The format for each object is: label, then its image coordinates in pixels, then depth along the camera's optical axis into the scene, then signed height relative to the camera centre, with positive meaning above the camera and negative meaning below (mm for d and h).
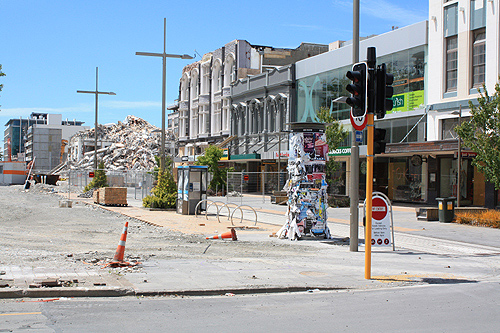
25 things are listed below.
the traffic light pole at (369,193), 9037 -215
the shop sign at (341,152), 34134 +1832
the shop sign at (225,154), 51772 +2403
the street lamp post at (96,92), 38531 +6263
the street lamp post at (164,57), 24866 +5742
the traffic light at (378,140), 9383 +720
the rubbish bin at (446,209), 21509 -1130
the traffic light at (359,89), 9211 +1588
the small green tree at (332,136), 32938 +2796
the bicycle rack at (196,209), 22600 -1393
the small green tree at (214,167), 47000 +1027
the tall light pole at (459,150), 25212 +1513
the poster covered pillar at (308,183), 15141 -103
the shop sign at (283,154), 41100 +2048
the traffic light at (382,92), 9227 +1552
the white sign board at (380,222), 12156 -958
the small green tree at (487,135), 20484 +1873
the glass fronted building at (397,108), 32031 +4740
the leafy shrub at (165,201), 27062 -1189
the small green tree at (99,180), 42531 -243
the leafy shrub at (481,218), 20062 -1420
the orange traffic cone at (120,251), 10188 -1417
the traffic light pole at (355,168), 12609 +292
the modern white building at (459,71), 27672 +6030
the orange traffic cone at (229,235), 14867 -1590
